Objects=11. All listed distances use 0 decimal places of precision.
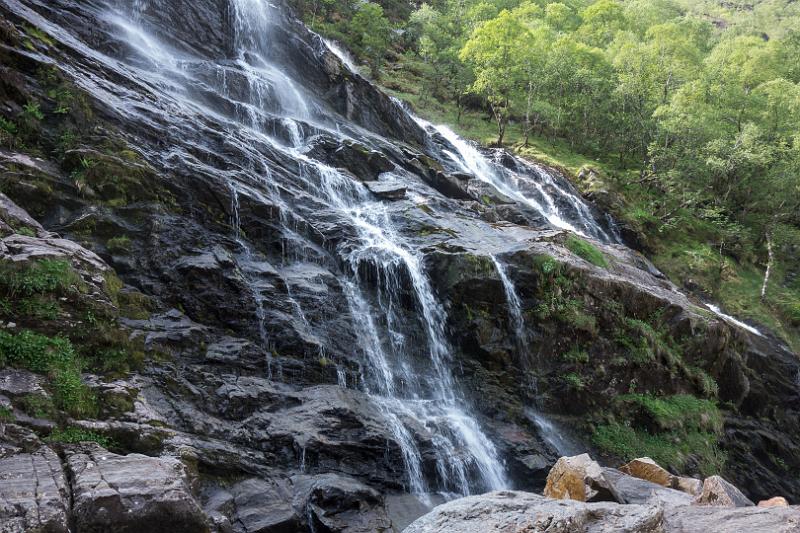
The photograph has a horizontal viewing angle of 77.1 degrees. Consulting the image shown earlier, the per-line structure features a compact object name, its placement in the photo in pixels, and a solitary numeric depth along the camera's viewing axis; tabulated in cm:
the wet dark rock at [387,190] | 1764
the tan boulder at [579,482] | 772
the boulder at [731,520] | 463
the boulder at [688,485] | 965
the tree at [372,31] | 3770
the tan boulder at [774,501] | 906
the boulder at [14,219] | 815
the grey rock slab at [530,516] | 488
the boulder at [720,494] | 795
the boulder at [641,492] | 828
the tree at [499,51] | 3122
